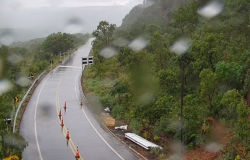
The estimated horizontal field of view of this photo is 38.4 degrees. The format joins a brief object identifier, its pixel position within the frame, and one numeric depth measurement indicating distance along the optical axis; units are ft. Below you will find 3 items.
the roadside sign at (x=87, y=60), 132.57
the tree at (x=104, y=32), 151.12
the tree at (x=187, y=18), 98.17
